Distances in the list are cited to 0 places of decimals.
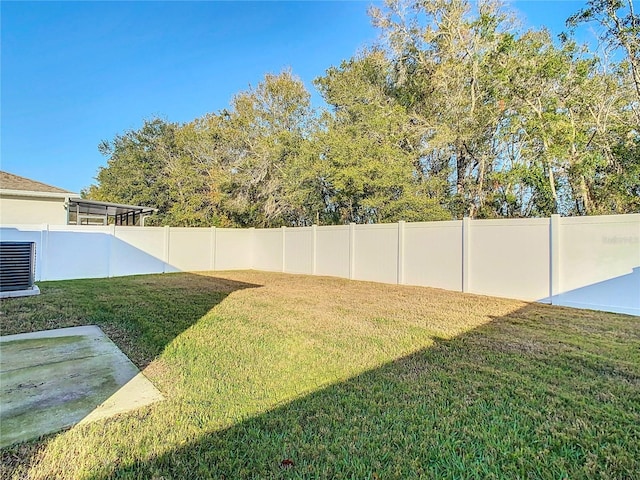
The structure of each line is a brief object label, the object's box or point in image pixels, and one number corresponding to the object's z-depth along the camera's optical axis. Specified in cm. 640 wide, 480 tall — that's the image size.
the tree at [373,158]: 1155
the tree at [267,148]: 1516
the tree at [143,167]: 2416
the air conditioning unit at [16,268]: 630
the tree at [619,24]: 845
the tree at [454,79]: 1080
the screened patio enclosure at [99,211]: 1389
